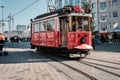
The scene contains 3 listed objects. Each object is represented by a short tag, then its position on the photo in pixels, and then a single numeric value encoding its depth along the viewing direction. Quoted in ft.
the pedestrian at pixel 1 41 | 36.97
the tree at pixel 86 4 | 82.83
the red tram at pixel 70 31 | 30.71
